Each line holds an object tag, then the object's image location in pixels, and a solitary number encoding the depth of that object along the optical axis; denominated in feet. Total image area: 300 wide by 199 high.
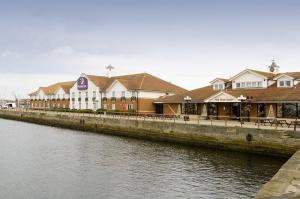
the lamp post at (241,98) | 124.71
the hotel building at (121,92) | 191.75
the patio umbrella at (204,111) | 146.75
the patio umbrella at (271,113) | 122.42
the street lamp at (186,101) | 146.61
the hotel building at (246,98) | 119.86
